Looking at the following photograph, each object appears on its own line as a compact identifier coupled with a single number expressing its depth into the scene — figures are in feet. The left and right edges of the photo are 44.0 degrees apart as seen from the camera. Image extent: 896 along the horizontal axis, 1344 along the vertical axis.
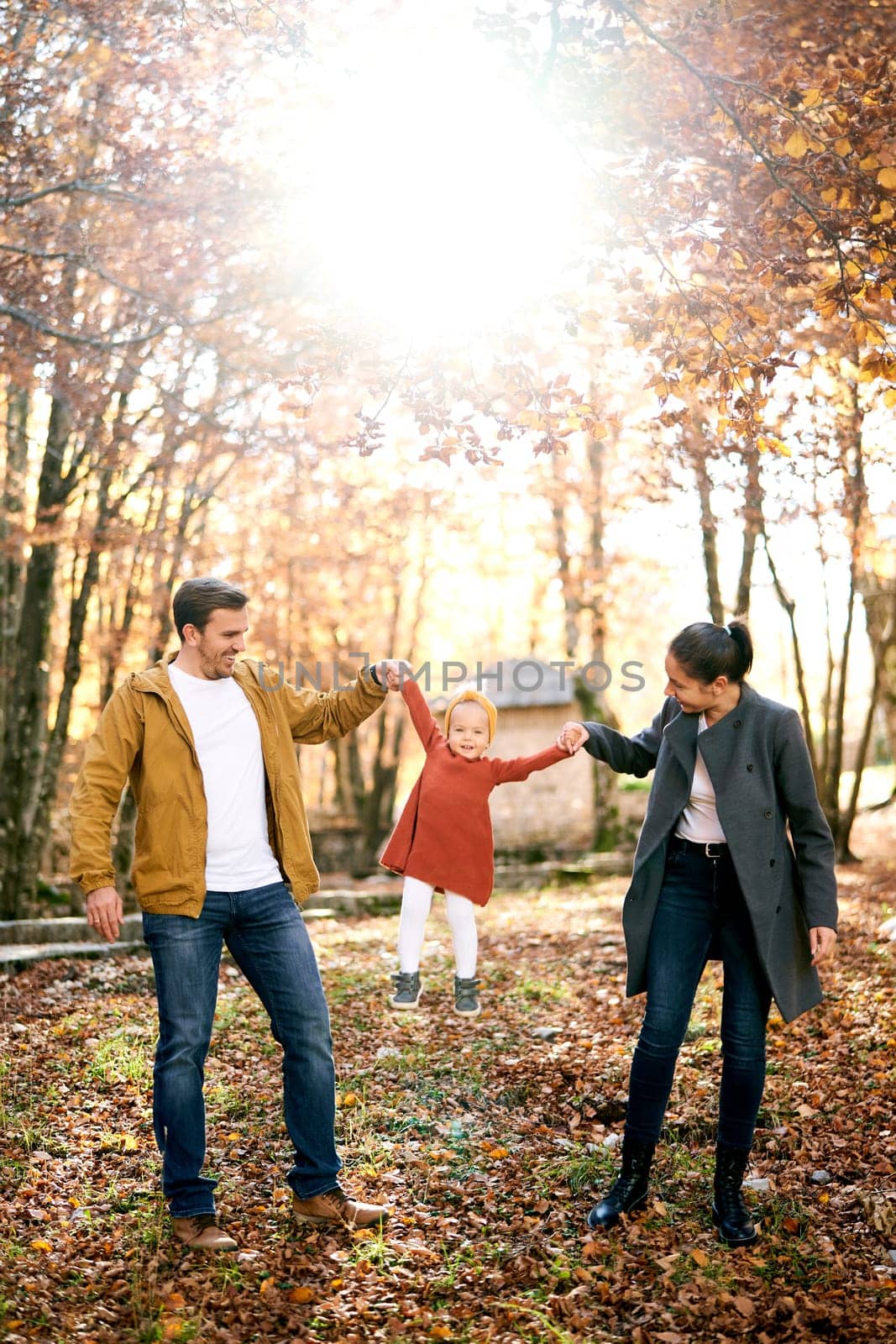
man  13.19
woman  13.43
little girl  19.34
